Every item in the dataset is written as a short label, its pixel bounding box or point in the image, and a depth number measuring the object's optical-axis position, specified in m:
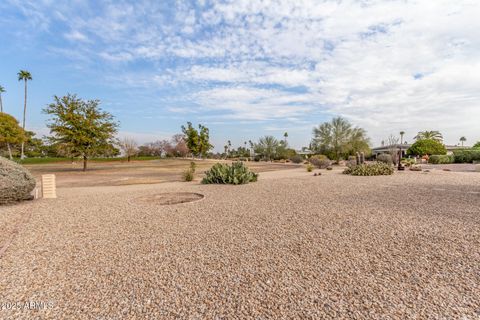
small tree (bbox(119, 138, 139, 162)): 40.81
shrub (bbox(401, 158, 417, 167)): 21.00
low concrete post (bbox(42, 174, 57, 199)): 8.31
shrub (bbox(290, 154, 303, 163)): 36.84
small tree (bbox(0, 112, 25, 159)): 31.54
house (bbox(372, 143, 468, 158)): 48.11
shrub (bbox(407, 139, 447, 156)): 40.12
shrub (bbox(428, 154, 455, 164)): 28.45
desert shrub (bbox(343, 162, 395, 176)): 14.16
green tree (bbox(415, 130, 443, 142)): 53.03
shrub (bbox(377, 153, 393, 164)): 22.08
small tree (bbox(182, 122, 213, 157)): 43.34
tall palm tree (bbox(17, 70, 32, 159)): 45.16
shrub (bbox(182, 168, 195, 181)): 13.52
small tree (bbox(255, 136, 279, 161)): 50.03
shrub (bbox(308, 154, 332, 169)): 23.44
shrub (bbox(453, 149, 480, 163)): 27.15
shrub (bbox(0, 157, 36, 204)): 6.69
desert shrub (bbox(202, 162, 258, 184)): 11.38
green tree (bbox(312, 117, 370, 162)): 32.59
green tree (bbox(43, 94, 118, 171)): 20.08
